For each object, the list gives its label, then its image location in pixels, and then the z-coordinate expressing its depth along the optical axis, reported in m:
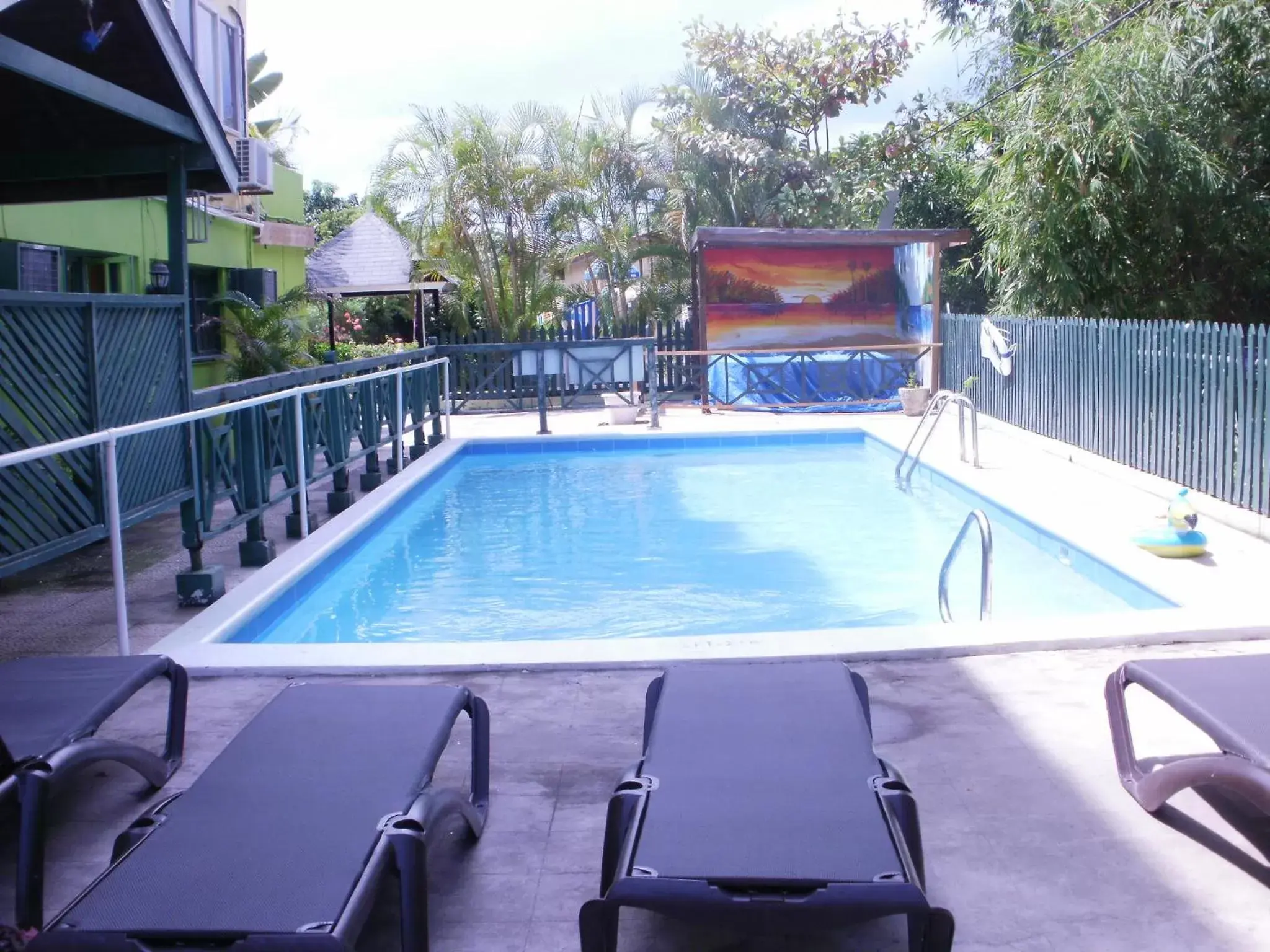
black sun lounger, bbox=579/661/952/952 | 2.40
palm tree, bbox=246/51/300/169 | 31.30
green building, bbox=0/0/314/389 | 10.34
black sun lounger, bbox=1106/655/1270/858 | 3.04
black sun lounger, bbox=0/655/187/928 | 2.90
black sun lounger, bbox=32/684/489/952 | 2.30
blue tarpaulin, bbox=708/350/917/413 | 17.84
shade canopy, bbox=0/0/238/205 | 6.05
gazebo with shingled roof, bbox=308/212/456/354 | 19.31
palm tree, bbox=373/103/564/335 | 19.47
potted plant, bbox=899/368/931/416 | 16.23
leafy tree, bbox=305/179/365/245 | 39.12
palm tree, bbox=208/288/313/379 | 13.27
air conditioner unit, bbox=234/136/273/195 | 12.26
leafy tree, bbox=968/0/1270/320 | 12.41
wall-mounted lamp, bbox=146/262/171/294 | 12.11
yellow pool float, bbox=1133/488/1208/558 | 7.23
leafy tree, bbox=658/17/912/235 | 24.20
